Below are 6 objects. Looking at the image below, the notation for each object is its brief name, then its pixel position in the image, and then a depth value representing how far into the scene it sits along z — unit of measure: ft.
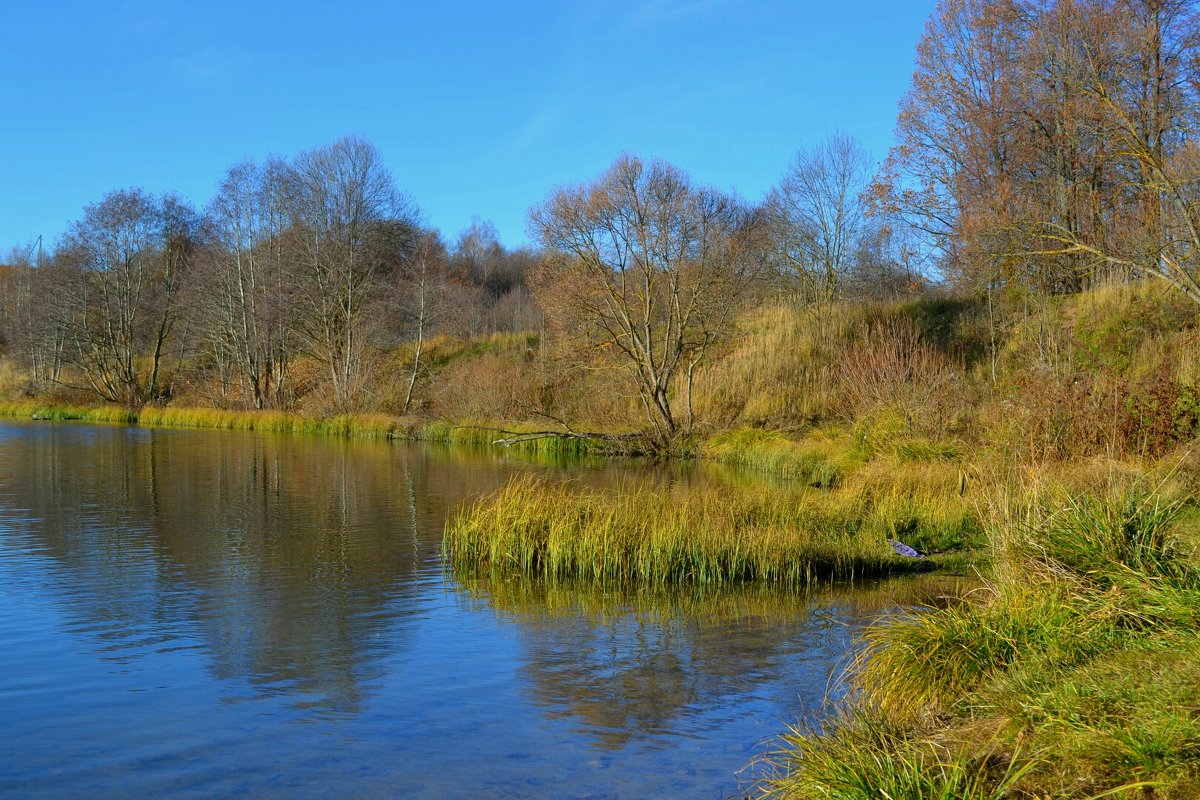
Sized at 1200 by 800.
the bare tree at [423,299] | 132.87
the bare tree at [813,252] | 123.24
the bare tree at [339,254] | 135.74
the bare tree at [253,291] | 141.59
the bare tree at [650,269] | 92.48
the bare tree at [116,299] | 156.25
